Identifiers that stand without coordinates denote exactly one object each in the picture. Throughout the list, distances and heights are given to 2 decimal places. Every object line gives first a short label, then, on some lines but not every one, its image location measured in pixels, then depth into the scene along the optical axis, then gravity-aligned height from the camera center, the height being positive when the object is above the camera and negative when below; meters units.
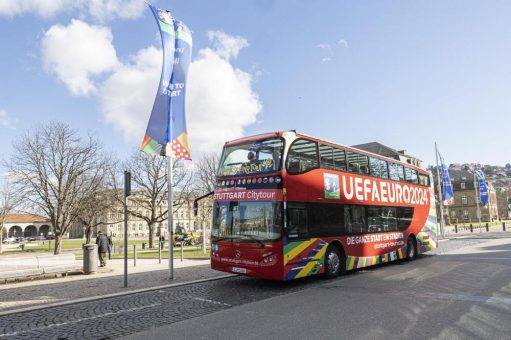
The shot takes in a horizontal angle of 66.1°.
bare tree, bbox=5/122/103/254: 31.48 +3.49
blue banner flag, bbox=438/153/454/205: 37.36 +2.16
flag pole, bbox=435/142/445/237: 35.09 -0.97
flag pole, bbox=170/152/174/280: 12.72 +0.07
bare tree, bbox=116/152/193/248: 41.91 +3.96
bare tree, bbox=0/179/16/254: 40.62 +2.19
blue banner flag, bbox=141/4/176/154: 13.36 +4.24
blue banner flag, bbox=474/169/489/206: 44.28 +2.35
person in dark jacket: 17.98 -1.06
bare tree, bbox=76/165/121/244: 33.97 +1.98
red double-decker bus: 10.12 +0.20
